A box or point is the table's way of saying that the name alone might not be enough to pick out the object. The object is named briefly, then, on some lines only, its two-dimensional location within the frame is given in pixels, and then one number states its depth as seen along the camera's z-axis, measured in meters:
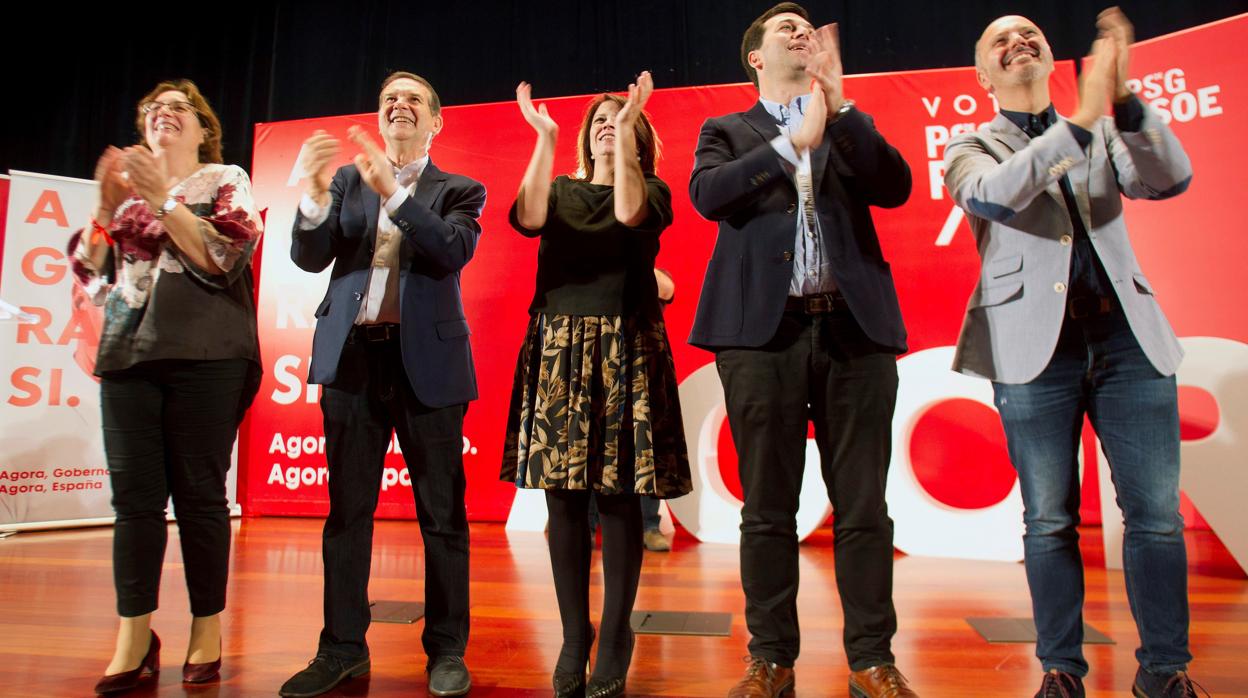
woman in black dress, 1.85
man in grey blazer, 1.64
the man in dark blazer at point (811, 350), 1.75
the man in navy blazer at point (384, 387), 1.96
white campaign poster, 4.36
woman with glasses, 1.97
